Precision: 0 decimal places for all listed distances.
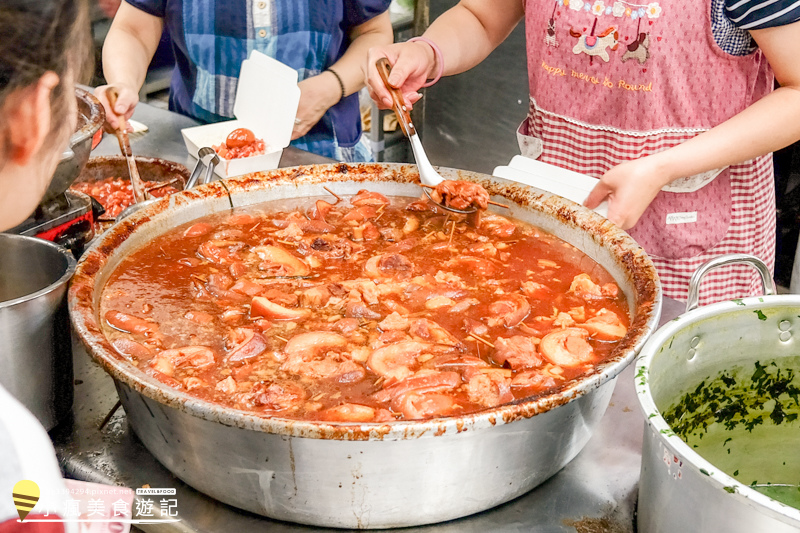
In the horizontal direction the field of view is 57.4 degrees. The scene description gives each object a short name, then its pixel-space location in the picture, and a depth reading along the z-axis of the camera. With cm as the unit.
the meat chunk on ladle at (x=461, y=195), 230
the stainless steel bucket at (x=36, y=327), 153
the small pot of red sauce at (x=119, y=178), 286
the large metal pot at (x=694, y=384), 106
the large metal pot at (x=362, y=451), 128
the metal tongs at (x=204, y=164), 255
